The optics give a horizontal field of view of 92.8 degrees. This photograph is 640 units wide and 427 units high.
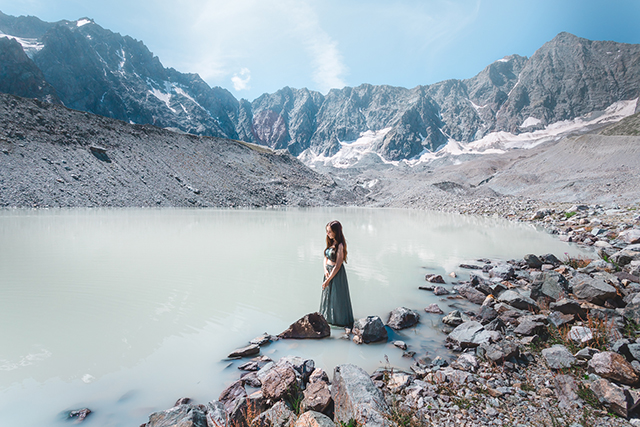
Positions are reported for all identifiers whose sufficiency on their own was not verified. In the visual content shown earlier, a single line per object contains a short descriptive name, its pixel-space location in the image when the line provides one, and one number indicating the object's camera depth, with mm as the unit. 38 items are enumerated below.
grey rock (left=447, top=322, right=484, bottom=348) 5066
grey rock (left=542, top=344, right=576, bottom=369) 4155
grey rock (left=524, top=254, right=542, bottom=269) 10504
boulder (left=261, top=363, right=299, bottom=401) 3632
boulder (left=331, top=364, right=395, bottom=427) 3121
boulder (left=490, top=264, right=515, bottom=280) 9252
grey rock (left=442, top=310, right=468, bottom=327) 6211
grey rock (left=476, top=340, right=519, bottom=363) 4387
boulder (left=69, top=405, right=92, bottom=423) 3545
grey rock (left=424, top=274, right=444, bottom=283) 9508
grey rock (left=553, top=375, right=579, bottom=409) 3475
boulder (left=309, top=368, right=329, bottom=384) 4065
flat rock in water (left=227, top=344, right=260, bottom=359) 5023
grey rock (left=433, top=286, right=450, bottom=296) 8383
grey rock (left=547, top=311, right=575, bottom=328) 5430
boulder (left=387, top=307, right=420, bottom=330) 6172
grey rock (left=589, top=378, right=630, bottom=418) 3172
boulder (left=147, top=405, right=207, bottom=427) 3086
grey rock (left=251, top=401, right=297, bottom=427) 3139
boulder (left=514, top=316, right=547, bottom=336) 5227
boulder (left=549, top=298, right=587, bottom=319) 5619
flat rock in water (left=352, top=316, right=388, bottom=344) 5531
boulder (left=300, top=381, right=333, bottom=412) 3498
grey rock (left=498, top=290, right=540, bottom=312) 6422
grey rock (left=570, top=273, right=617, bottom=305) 6121
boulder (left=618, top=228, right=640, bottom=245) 12867
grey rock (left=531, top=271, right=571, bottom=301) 6695
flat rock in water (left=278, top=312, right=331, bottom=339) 5656
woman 6008
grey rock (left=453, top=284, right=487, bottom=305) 7676
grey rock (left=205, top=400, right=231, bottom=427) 3234
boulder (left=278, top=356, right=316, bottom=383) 4211
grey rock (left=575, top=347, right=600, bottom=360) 4176
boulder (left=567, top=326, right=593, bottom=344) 4618
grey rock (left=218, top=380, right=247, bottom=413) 3706
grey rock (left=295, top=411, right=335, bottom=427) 2956
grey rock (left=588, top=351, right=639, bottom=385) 3551
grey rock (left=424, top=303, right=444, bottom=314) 6984
